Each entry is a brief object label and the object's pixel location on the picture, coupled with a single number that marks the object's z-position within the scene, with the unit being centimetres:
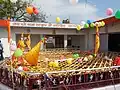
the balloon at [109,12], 1026
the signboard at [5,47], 1644
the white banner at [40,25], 1633
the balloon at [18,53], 686
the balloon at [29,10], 870
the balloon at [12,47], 730
